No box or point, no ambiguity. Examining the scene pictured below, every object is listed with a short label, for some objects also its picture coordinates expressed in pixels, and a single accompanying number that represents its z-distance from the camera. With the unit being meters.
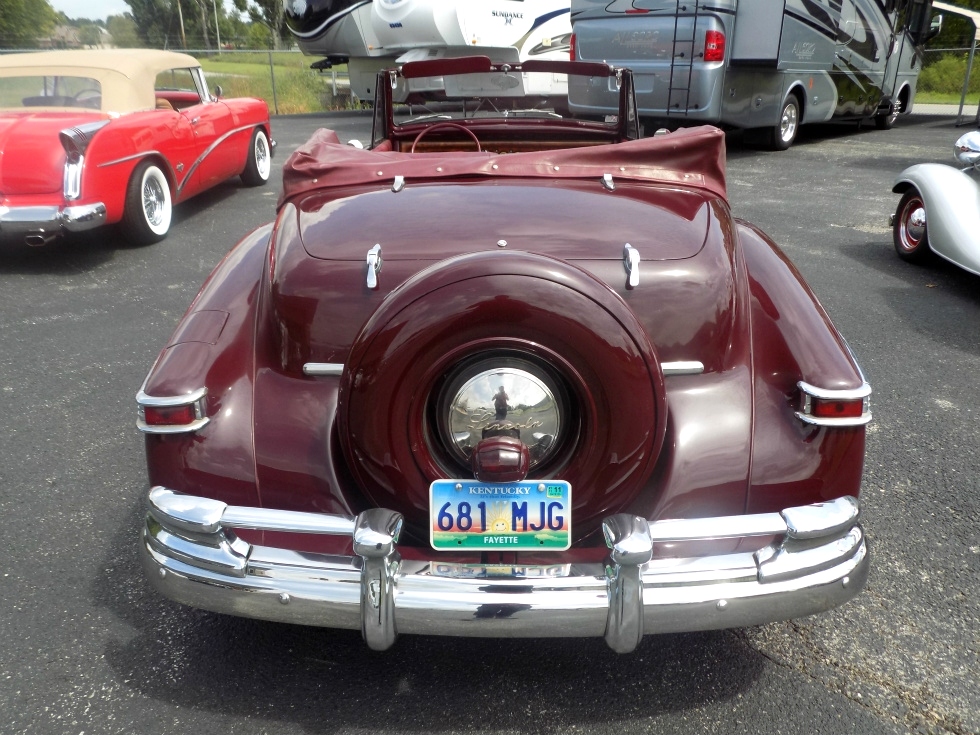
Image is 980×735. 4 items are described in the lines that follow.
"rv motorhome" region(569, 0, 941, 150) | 9.95
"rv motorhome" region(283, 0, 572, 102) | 14.41
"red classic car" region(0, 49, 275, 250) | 5.64
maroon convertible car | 1.78
